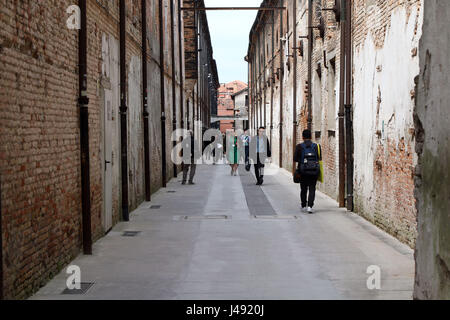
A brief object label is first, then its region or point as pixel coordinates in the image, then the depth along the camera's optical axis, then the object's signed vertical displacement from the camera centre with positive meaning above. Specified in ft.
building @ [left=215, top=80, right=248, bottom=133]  338.34 +18.39
